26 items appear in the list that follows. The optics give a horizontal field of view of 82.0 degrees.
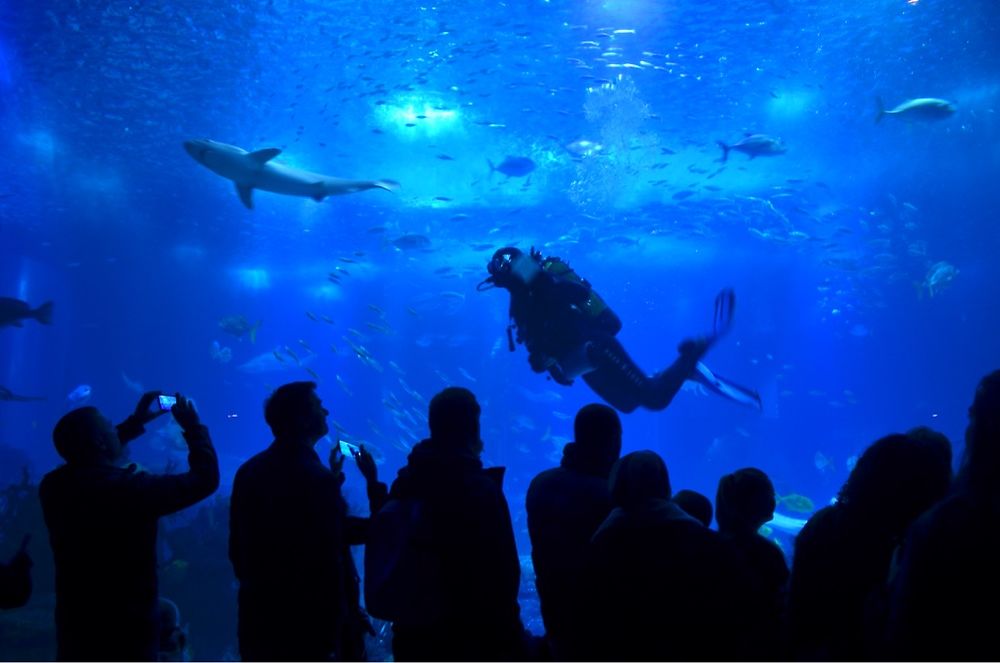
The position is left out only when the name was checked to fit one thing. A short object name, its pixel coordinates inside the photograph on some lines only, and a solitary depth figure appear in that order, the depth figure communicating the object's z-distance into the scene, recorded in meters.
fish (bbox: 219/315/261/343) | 18.95
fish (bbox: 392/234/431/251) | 17.14
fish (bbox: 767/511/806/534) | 15.28
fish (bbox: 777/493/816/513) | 15.38
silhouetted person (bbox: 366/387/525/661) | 2.60
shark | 6.72
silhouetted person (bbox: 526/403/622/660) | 2.89
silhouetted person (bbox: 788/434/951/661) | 2.20
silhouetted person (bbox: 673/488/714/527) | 3.19
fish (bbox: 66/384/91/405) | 19.55
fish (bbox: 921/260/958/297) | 20.18
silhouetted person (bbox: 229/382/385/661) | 2.83
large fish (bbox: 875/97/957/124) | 11.45
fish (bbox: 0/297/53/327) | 10.02
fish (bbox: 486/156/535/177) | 15.22
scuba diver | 5.70
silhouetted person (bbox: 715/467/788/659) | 2.74
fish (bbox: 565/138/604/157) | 17.80
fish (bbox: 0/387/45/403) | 10.56
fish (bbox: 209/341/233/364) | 25.73
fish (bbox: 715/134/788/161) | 13.44
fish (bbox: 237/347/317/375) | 31.22
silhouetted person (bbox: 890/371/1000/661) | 1.80
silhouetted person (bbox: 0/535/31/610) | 2.59
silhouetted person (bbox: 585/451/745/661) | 2.29
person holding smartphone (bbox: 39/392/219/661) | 2.78
